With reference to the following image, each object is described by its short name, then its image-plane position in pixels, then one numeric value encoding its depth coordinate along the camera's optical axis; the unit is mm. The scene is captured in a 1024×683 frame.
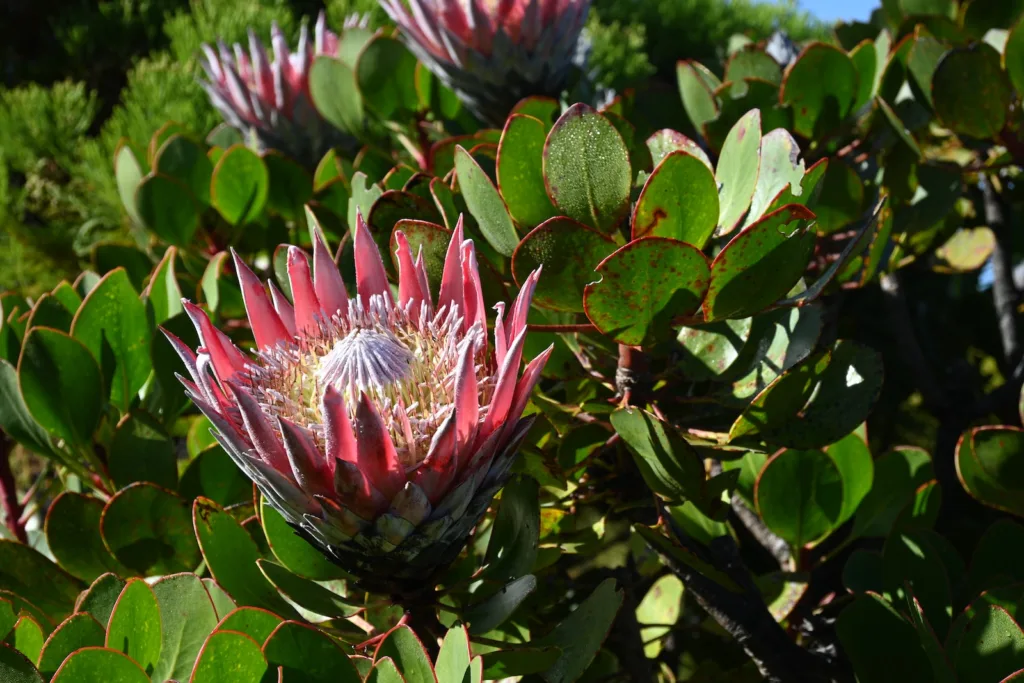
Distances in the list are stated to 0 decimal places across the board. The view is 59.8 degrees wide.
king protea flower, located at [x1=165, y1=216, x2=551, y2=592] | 549
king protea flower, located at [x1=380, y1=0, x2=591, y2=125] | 1101
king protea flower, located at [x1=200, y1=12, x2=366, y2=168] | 1434
